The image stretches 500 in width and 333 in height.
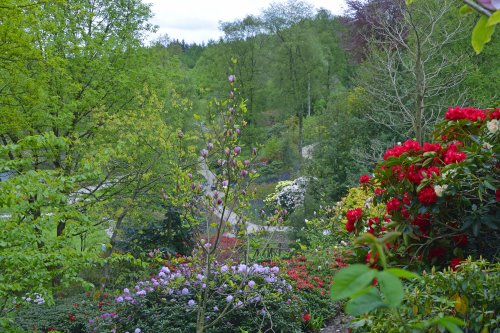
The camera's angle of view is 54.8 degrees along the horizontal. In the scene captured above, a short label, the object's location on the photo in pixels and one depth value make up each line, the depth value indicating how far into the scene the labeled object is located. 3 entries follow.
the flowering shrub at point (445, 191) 3.14
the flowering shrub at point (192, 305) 5.63
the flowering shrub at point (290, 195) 15.45
